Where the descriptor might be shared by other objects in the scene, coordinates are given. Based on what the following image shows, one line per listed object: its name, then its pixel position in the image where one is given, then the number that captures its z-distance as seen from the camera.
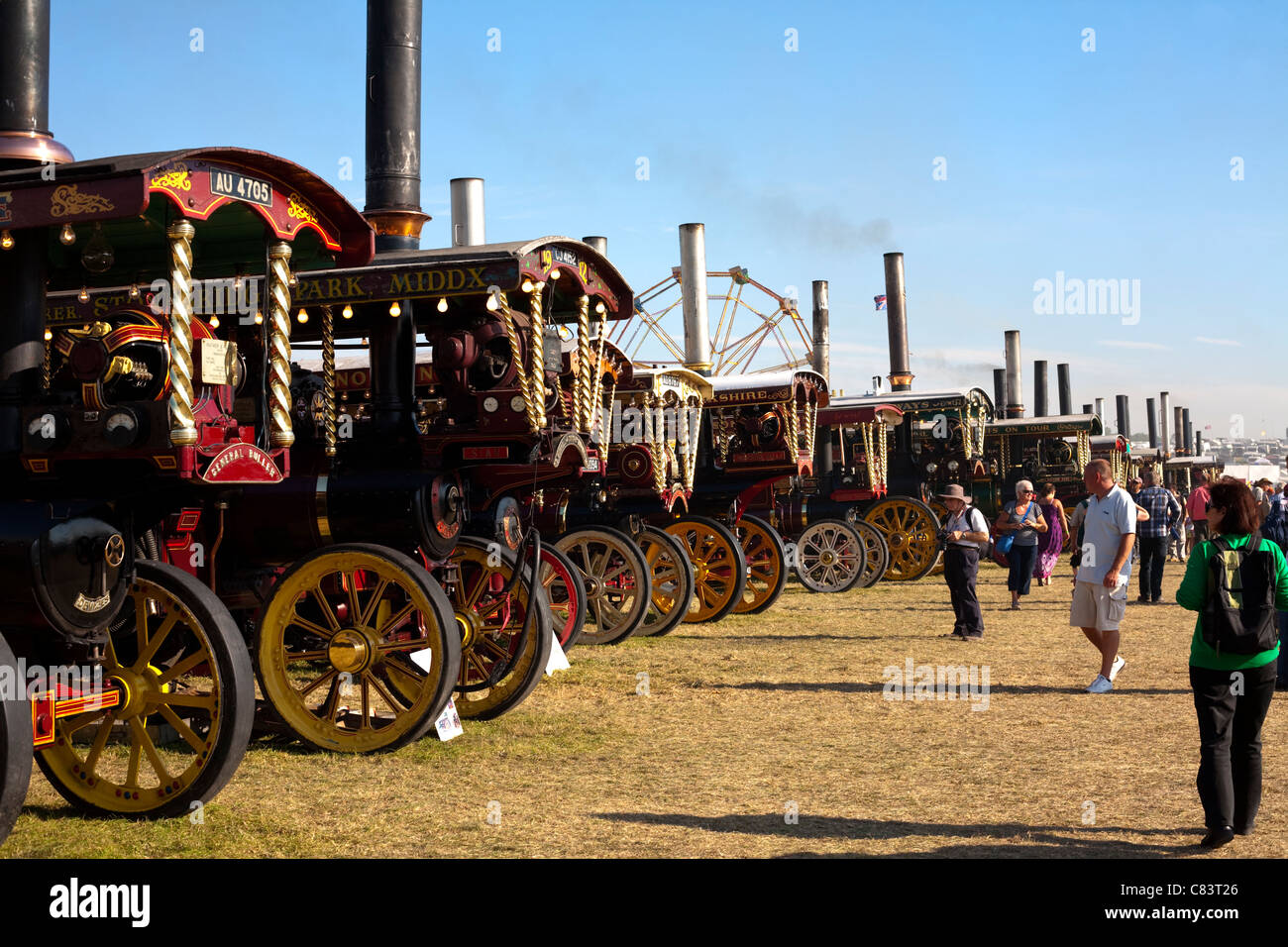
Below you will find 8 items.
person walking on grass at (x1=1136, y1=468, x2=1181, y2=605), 15.30
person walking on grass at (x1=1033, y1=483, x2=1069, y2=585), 17.92
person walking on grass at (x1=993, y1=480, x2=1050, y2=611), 14.54
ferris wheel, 38.25
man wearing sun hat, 11.69
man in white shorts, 8.37
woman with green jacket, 4.87
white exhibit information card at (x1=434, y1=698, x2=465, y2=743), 6.88
